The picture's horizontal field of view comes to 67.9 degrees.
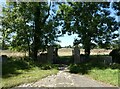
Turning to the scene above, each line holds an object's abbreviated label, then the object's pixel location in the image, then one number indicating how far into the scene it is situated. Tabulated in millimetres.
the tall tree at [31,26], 7784
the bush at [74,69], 5297
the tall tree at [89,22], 7453
